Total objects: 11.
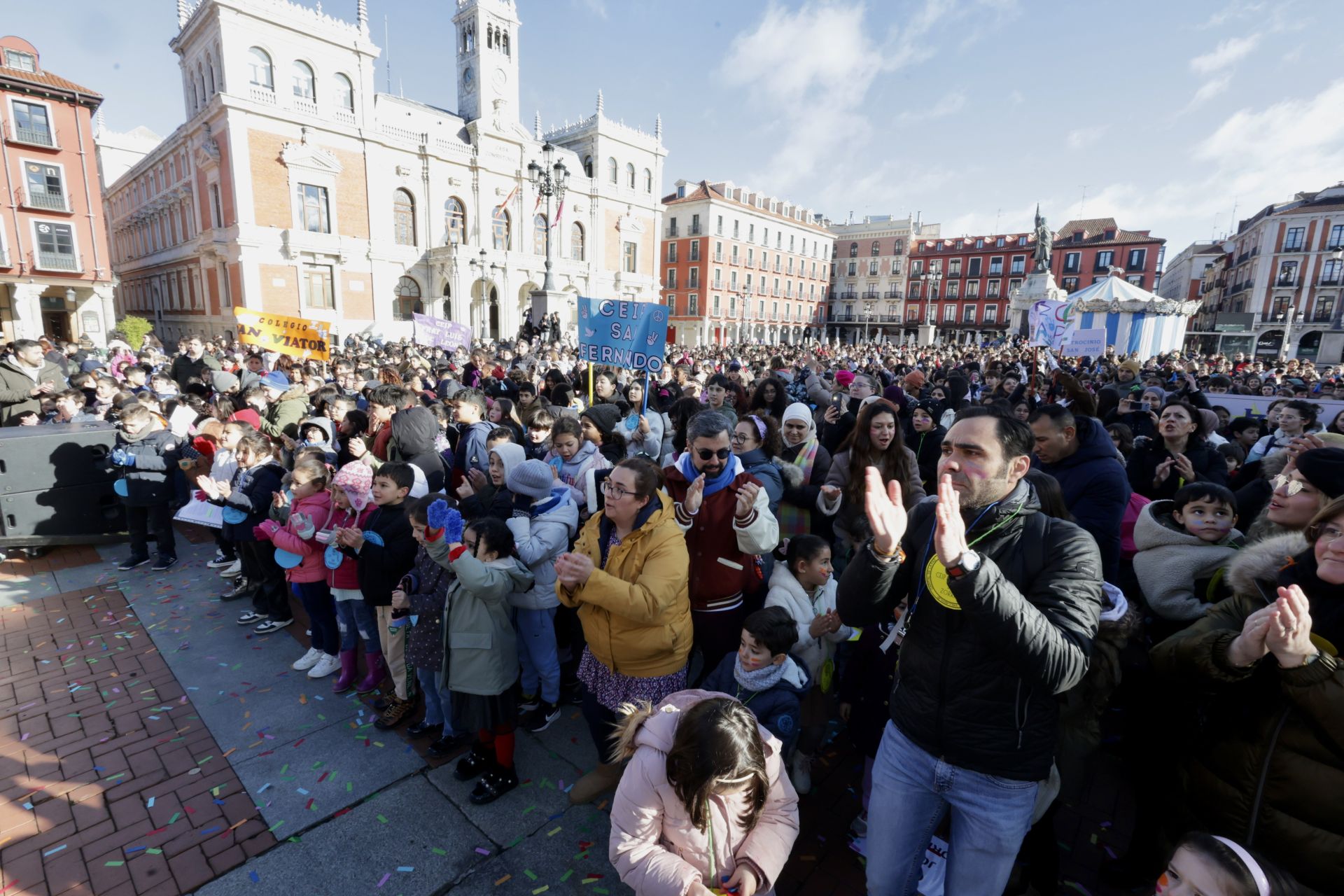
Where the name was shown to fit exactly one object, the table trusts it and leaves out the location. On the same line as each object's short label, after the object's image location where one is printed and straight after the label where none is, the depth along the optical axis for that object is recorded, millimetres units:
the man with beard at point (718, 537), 3191
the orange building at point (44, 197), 26141
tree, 24473
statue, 24109
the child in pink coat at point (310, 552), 4340
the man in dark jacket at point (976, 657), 1796
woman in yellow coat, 2754
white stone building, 28234
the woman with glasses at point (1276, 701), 1735
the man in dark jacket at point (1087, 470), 3455
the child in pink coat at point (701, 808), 1920
